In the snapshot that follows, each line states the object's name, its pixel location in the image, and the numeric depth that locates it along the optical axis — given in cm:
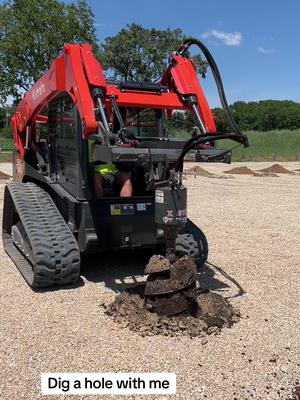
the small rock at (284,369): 346
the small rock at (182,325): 405
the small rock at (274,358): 361
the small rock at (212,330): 403
